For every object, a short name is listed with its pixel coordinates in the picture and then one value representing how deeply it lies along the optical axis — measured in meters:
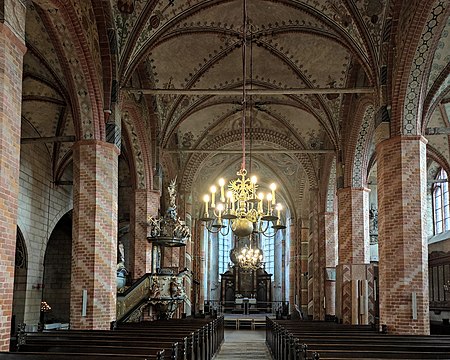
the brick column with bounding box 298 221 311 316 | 29.89
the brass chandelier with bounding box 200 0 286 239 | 13.57
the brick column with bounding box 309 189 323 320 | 24.27
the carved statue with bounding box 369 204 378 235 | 29.19
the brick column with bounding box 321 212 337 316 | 22.58
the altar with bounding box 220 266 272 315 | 41.84
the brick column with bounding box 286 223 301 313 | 32.47
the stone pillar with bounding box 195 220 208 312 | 31.69
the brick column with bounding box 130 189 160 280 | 20.34
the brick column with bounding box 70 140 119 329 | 13.73
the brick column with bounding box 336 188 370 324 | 18.44
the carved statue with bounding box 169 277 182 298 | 19.25
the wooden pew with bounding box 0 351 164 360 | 6.95
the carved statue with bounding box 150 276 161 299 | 18.81
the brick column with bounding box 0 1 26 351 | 8.35
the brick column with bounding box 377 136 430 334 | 13.12
